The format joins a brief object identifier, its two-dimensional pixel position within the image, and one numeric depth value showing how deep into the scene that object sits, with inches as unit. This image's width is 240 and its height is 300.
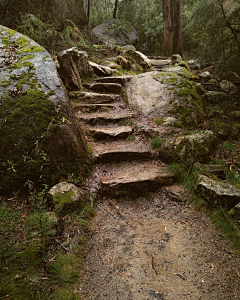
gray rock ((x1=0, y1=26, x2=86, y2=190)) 123.0
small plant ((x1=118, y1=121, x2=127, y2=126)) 202.7
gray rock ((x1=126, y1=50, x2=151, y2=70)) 375.6
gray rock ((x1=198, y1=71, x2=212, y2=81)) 303.4
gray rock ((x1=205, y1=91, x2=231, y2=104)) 238.8
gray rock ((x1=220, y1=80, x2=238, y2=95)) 247.3
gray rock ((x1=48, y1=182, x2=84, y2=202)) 116.1
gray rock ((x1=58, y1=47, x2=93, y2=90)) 221.8
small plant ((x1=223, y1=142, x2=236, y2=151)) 161.5
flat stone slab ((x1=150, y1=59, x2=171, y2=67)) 390.7
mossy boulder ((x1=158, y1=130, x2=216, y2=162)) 148.5
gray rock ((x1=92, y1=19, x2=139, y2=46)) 459.6
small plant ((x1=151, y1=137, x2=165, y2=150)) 169.9
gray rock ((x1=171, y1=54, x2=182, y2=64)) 391.1
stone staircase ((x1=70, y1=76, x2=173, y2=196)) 137.4
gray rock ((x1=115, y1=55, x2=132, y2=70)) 344.5
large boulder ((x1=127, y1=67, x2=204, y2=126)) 203.3
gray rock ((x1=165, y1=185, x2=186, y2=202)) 131.1
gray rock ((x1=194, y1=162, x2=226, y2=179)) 134.1
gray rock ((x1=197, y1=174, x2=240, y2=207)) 109.3
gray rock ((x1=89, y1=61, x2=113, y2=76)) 289.3
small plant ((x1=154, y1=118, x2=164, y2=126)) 196.9
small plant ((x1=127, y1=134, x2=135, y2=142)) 184.0
